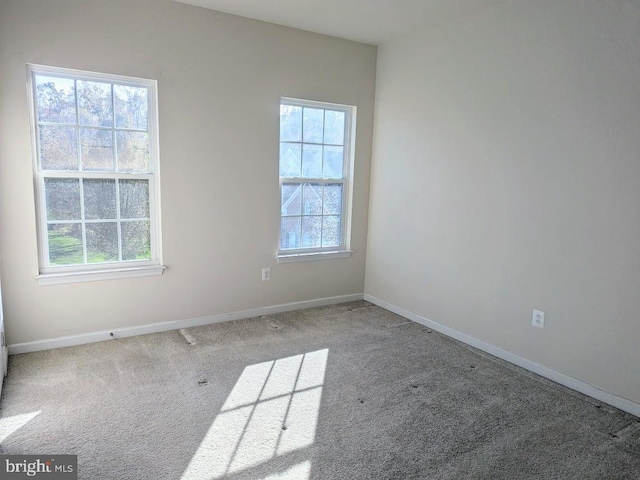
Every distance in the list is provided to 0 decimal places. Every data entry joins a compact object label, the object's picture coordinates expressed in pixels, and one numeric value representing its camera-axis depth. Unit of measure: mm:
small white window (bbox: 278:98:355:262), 4145
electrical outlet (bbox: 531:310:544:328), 3076
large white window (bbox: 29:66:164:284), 3125
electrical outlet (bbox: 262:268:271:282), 4131
